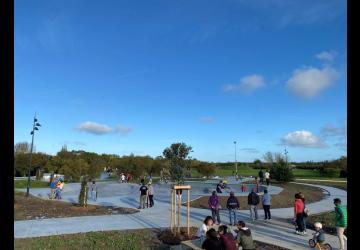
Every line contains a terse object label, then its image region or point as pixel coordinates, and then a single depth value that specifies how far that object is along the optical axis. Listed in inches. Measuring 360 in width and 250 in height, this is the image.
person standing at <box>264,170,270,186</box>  1384.4
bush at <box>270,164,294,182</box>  1510.8
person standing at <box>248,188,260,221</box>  626.5
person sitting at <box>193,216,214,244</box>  388.2
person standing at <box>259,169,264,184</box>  1521.9
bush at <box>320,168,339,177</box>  2229.3
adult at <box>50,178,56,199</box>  1042.4
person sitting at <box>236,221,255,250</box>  345.1
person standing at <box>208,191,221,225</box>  609.9
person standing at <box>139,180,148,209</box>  812.9
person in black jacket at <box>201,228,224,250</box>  321.7
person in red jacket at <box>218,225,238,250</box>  322.7
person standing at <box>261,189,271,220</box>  638.5
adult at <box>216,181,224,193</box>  950.8
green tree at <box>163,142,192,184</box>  989.8
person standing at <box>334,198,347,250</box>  400.8
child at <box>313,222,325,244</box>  402.3
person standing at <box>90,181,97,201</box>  1019.9
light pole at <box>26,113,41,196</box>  1151.6
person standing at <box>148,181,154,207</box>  842.8
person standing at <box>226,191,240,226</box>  599.1
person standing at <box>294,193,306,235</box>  511.0
